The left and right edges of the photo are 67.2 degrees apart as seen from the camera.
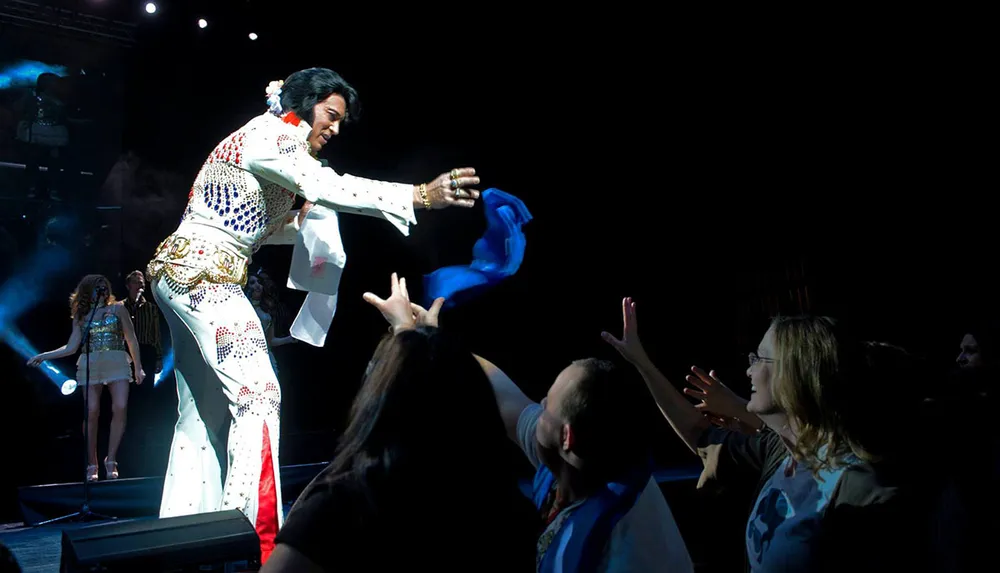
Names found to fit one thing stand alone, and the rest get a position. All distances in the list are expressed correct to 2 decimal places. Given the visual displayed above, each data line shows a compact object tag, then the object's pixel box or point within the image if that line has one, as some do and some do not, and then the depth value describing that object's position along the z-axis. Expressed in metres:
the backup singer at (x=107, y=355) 5.88
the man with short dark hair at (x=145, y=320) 6.86
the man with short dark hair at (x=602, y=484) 1.27
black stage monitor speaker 1.44
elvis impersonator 2.20
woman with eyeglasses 1.47
